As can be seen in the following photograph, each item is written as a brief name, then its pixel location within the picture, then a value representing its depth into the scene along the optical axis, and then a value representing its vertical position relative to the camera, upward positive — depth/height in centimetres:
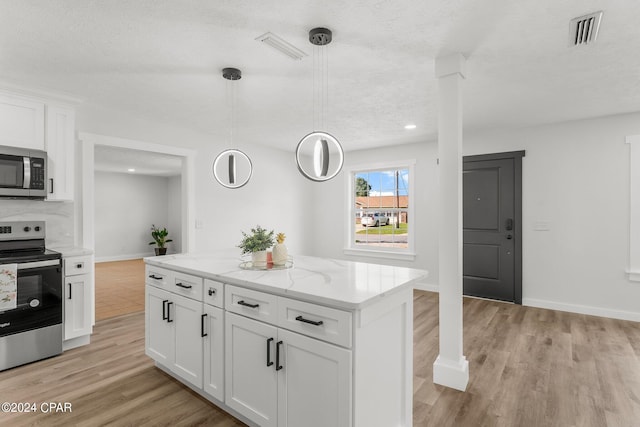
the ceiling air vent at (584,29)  202 +117
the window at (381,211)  580 +4
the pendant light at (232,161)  285 +73
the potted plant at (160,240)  920 -72
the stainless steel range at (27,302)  270 -74
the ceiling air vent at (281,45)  221 +116
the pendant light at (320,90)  224 +117
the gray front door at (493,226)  466 -18
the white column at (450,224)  251 -8
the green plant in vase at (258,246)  228 -22
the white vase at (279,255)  234 -29
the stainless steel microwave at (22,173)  291 +37
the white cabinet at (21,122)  296 +84
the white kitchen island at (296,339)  155 -68
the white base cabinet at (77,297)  310 -79
